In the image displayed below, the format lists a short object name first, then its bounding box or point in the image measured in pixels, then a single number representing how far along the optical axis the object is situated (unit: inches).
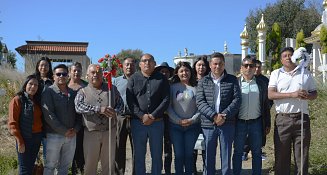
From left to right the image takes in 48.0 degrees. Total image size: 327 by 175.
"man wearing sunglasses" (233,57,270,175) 233.1
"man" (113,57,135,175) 246.2
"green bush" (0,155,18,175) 247.2
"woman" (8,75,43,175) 202.7
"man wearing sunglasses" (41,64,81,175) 211.0
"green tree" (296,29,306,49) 917.8
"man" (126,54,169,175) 226.1
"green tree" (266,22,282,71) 938.2
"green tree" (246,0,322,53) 1434.5
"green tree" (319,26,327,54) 709.9
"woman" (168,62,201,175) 234.7
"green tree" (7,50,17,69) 1401.3
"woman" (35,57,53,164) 240.5
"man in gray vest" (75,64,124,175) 214.1
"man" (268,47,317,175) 219.0
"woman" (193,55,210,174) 251.4
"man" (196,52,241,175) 221.3
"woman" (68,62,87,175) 239.9
